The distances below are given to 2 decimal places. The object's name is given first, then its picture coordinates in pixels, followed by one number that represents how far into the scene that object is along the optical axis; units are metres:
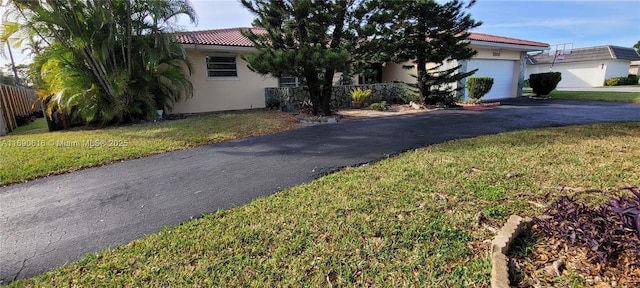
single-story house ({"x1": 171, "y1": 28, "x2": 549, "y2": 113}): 11.98
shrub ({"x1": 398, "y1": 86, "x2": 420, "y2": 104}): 13.11
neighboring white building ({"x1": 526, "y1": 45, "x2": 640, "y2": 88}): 28.09
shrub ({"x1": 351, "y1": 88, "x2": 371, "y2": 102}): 12.97
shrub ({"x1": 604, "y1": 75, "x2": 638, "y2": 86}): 26.83
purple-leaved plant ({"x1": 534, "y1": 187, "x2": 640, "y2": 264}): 1.99
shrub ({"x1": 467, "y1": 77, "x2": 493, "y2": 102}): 13.60
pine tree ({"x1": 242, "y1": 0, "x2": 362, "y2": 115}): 8.21
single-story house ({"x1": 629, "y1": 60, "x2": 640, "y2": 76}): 38.19
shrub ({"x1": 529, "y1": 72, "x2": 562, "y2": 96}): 16.08
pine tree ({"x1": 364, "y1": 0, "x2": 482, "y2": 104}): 10.81
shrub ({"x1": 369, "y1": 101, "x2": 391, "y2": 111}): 12.11
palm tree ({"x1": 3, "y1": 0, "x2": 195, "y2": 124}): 7.95
